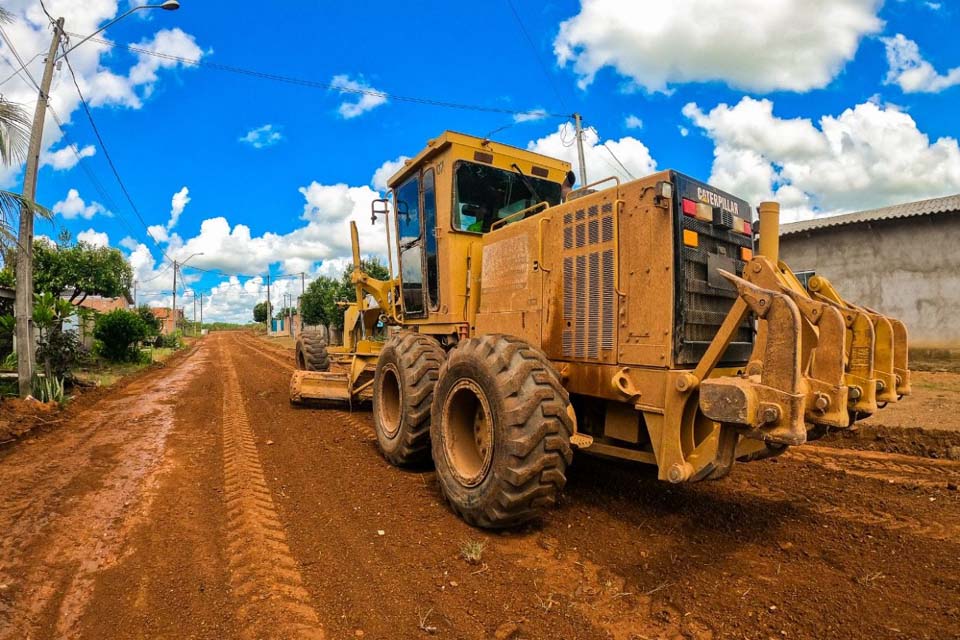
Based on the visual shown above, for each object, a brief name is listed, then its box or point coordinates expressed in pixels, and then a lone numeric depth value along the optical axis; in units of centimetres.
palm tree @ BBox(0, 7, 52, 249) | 785
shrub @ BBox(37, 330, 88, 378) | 1148
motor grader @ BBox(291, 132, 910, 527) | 297
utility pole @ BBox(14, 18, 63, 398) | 991
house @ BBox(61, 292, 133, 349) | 1637
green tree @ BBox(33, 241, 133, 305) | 2503
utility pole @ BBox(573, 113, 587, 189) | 1697
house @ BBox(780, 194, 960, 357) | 1273
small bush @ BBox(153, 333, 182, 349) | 3162
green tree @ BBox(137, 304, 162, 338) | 3100
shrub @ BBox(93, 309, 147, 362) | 1838
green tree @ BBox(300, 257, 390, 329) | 2990
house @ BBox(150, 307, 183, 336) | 6106
